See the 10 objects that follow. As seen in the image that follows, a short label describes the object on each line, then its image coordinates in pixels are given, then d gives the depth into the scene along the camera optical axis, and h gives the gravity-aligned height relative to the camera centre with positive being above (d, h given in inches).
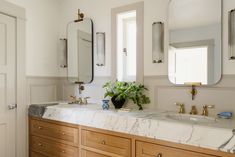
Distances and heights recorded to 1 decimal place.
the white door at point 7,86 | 99.6 -4.1
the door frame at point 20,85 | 105.8 -3.9
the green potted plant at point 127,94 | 93.1 -7.4
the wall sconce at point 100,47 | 108.4 +15.6
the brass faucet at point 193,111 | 81.1 -13.0
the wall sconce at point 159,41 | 89.9 +15.3
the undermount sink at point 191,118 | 72.4 -14.6
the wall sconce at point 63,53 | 124.9 +14.5
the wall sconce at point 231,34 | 73.4 +15.1
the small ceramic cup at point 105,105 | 94.0 -12.4
